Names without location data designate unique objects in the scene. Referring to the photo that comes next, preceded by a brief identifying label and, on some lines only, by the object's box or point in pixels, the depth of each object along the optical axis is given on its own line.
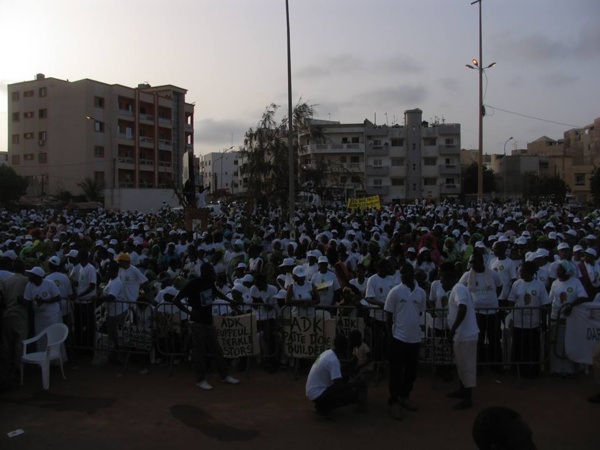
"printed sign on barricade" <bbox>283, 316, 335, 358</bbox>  7.23
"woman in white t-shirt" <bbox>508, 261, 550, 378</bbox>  7.05
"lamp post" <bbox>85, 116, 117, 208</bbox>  55.06
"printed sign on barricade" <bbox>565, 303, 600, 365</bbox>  6.90
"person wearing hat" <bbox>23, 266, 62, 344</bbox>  7.47
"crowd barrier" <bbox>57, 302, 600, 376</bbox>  7.06
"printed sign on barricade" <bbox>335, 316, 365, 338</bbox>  7.33
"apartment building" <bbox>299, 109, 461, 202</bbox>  68.38
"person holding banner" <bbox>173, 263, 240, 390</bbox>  6.96
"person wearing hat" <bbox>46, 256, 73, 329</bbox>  8.28
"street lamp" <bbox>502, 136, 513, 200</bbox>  82.94
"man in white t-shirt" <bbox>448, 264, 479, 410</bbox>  6.03
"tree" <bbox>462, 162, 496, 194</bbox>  72.25
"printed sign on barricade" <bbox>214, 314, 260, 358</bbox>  7.46
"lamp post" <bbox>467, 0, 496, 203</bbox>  30.24
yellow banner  23.91
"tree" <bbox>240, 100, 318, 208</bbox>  21.69
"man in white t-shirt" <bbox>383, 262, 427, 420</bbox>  6.05
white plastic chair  6.88
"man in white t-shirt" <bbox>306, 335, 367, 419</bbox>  5.86
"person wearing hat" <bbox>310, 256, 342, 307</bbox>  8.02
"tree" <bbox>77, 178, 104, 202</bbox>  50.00
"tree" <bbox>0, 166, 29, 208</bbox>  45.59
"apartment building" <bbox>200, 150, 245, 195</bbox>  113.88
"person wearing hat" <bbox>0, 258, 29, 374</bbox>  7.36
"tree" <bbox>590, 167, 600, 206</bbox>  37.44
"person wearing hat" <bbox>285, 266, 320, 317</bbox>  7.46
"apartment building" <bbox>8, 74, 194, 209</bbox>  55.81
